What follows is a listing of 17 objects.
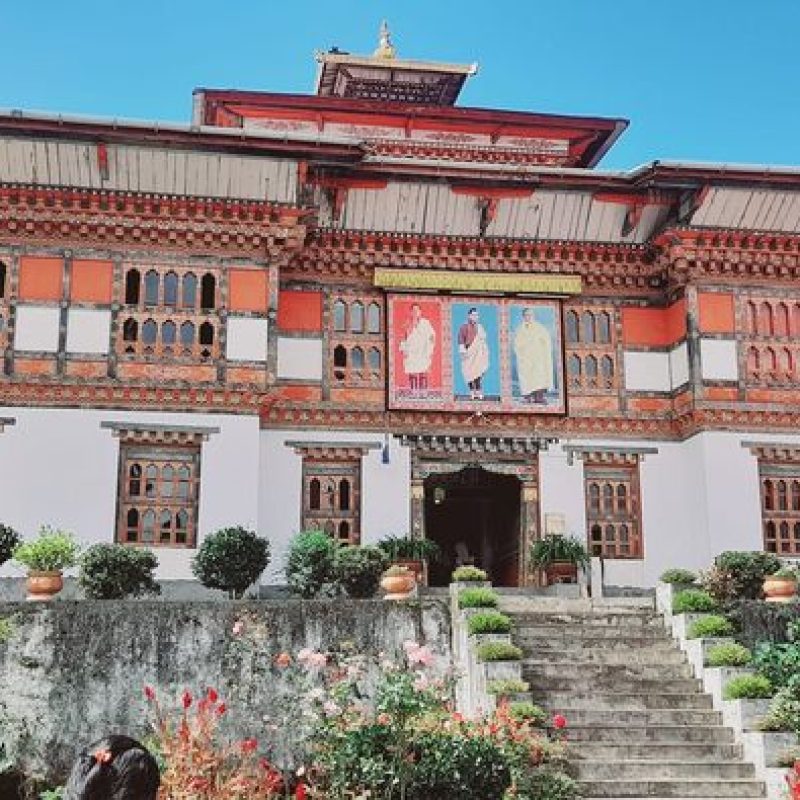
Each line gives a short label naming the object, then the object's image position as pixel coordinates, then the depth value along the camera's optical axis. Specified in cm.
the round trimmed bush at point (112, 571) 1853
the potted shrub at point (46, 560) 1709
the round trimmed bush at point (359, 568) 1903
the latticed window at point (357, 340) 2378
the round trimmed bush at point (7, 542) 1941
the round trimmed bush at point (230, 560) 1970
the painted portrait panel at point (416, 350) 2380
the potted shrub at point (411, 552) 2186
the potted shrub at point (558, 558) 2264
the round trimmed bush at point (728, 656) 1602
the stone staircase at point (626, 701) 1439
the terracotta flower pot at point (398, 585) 1739
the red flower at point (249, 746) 1182
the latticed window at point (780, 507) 2356
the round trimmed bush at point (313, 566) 1964
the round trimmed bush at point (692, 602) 1737
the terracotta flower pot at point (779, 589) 1831
